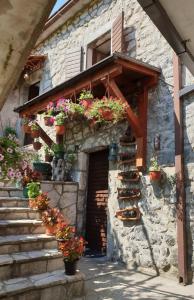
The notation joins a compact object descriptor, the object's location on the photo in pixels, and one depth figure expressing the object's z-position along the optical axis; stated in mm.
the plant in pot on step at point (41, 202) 5738
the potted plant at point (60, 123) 7187
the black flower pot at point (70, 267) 4259
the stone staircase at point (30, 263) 3840
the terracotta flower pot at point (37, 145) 8469
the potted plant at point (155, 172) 5418
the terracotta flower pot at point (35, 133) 8062
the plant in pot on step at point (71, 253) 4230
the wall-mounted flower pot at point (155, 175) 5414
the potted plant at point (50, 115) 7144
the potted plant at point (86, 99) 5801
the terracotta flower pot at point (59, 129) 7296
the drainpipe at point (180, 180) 4883
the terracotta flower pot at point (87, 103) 5797
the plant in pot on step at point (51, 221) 5156
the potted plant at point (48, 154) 8484
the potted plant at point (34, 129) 8055
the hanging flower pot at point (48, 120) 7335
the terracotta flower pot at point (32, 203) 5832
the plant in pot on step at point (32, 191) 5957
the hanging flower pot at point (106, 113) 5516
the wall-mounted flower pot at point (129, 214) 5887
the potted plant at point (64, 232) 4521
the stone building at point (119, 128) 5480
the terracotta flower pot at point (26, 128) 8203
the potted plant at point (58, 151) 7977
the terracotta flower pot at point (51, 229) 5145
